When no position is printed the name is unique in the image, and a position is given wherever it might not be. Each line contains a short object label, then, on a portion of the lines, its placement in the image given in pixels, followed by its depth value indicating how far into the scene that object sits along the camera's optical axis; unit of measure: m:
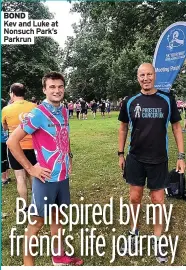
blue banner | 5.46
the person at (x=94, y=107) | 25.39
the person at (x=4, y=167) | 6.57
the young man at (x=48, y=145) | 2.90
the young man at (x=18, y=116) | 4.77
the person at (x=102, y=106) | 26.07
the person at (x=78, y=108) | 23.99
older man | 3.30
